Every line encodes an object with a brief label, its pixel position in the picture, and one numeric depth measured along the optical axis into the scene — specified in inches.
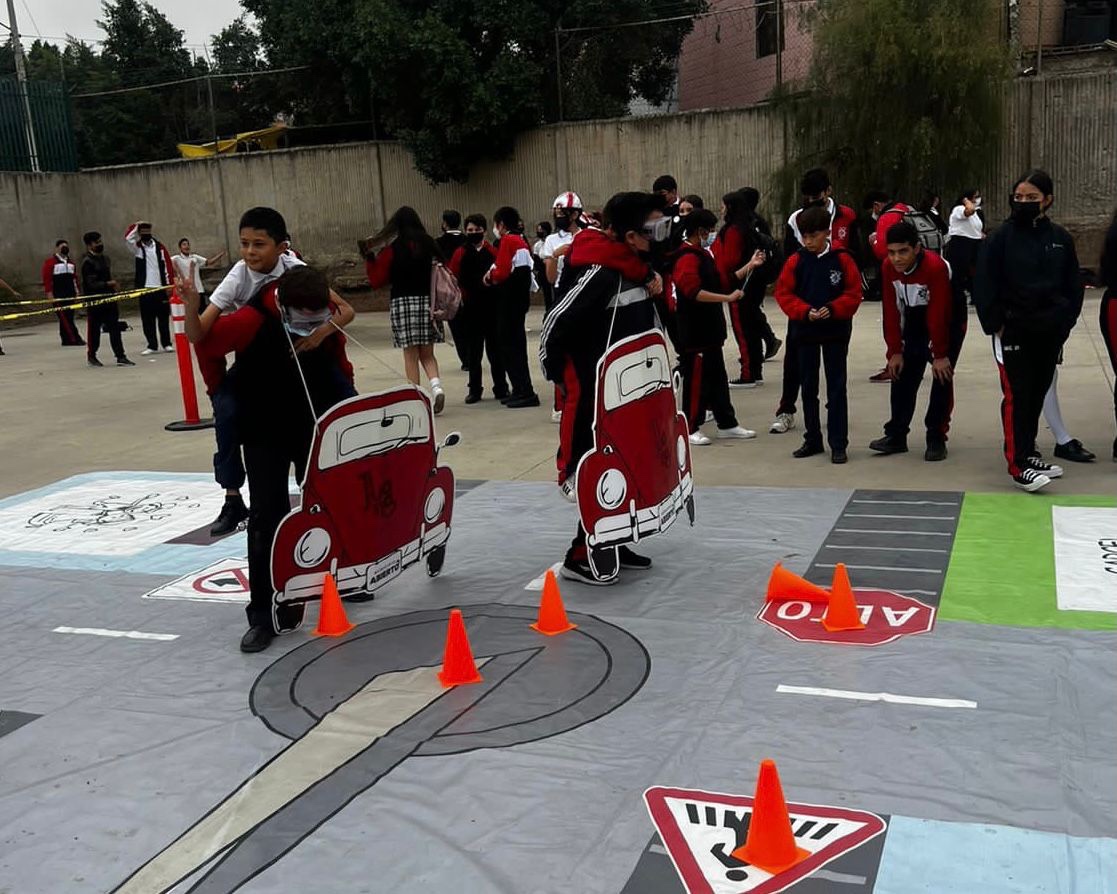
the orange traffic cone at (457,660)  171.6
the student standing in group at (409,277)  386.9
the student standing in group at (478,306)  434.6
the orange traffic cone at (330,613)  196.4
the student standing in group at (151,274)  631.2
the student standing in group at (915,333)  291.1
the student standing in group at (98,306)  620.1
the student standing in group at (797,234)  340.8
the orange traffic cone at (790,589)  200.5
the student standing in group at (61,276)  699.4
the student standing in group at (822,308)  300.7
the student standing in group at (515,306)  421.4
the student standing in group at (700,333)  333.4
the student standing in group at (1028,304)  263.4
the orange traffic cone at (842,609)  186.1
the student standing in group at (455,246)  440.1
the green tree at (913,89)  713.0
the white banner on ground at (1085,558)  195.0
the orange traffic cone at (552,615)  192.7
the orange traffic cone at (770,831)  118.6
